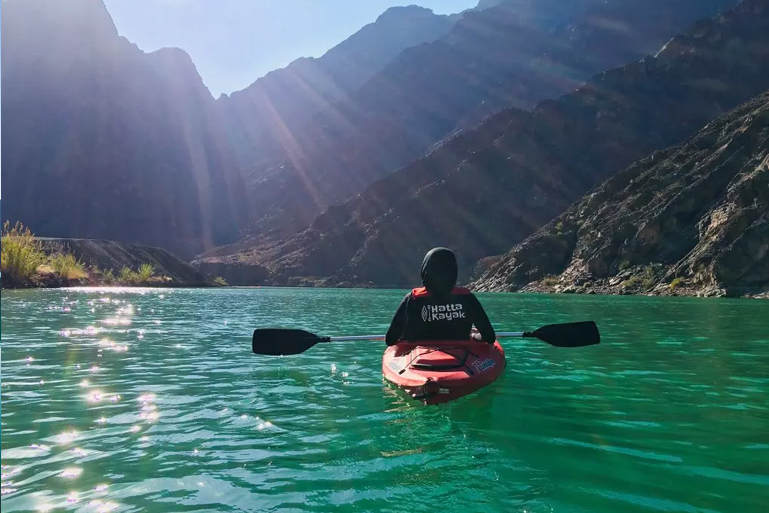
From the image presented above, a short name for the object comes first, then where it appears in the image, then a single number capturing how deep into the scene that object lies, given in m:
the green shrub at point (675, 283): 62.52
